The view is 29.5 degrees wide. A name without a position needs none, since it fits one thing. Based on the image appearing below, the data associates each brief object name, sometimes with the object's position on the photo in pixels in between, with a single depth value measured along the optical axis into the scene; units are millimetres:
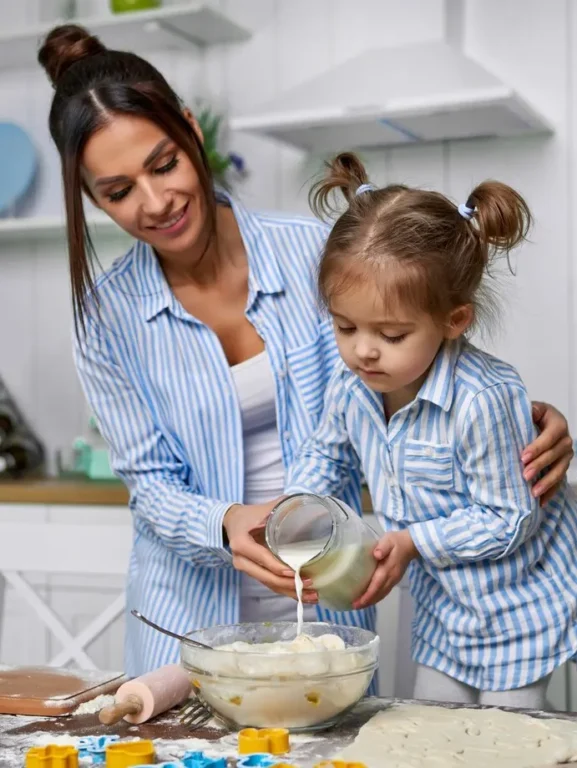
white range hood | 2625
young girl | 1394
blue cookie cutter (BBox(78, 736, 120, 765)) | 1103
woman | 1624
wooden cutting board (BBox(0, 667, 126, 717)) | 1269
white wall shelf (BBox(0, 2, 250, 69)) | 3115
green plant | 3172
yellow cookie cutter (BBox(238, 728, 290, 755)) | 1079
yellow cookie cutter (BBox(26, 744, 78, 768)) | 1030
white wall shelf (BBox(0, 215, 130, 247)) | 3234
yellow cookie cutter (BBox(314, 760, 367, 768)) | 999
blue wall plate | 3521
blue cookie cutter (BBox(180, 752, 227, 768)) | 1036
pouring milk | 1300
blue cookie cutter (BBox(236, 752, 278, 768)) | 1041
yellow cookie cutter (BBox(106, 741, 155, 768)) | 1038
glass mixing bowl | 1127
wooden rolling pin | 1187
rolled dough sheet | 1066
